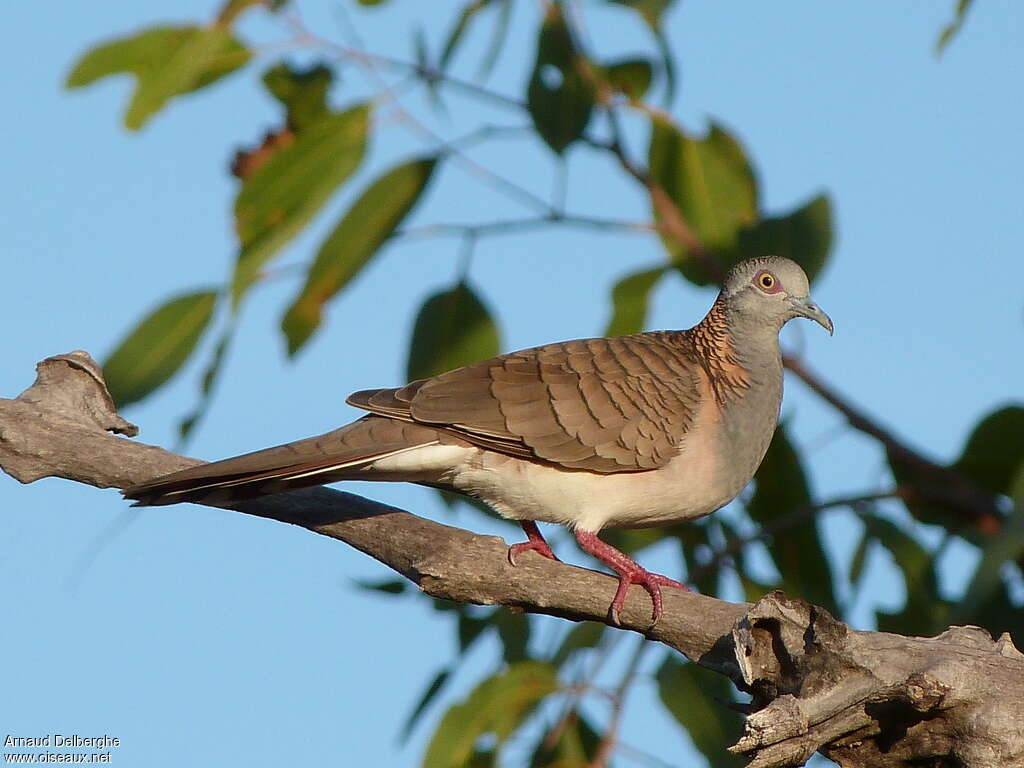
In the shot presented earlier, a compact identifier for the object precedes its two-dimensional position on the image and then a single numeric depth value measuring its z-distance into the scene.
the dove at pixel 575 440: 8.19
